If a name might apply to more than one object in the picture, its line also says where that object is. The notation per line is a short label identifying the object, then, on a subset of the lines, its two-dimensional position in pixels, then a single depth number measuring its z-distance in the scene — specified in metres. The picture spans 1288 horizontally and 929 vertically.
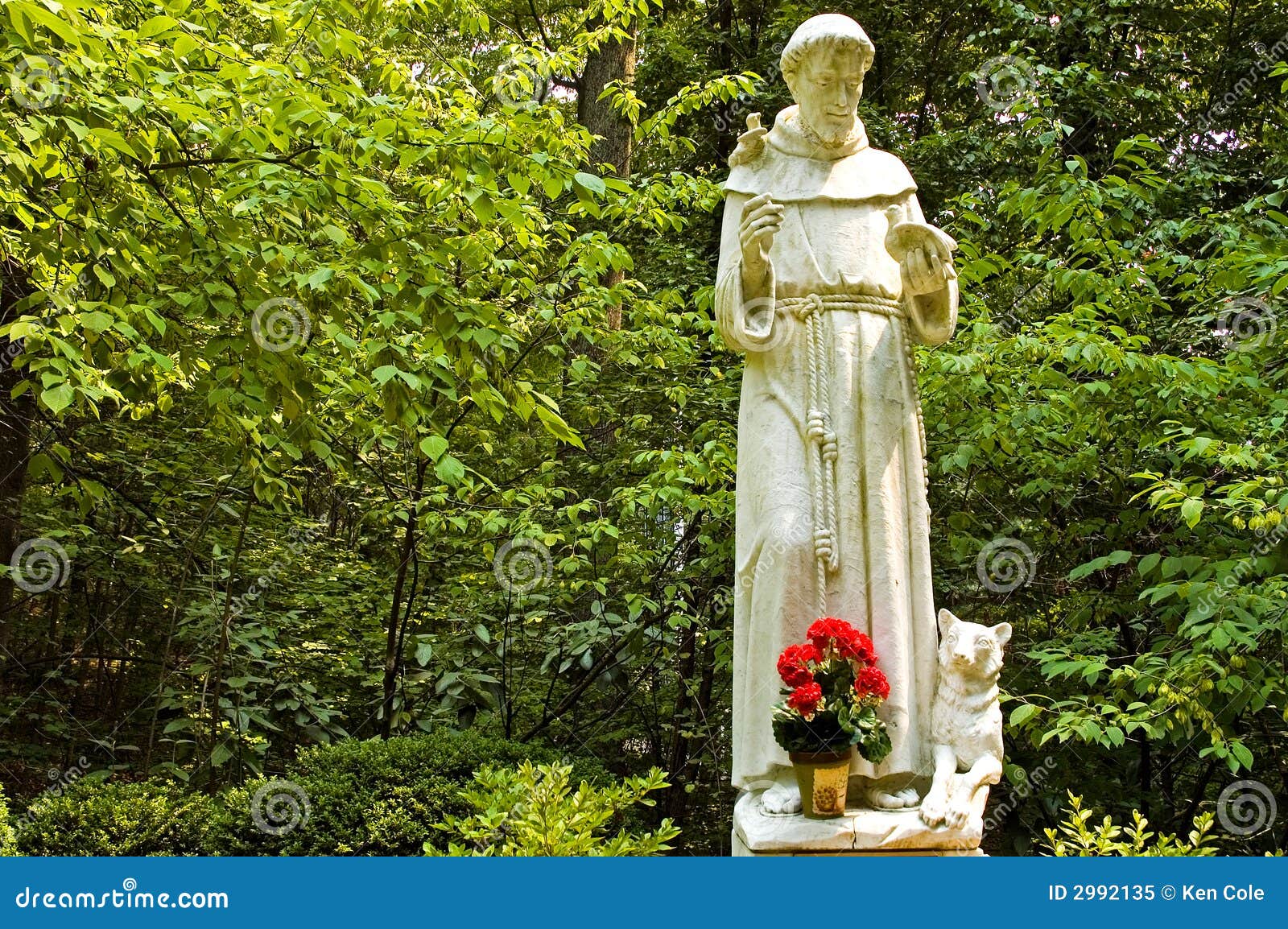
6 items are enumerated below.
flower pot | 3.77
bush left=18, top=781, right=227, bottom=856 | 7.19
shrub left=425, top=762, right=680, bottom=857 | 4.03
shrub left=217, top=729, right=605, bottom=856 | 7.41
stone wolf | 4.00
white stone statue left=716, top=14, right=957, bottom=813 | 4.18
